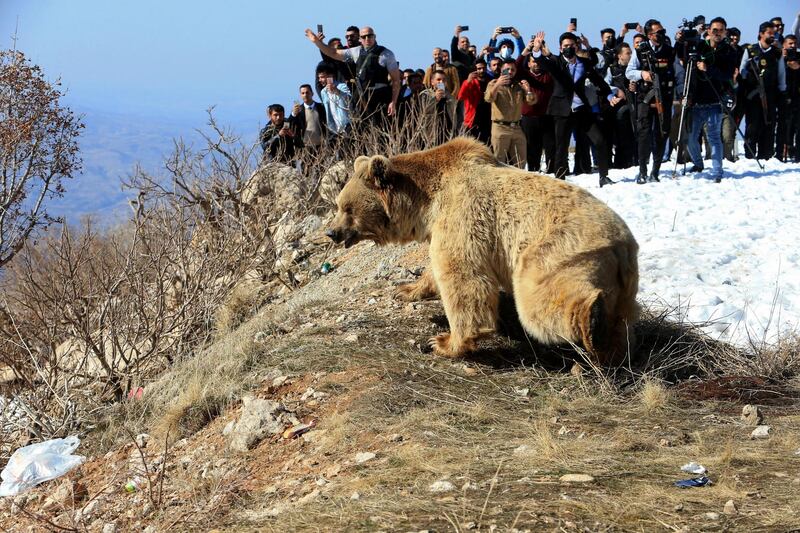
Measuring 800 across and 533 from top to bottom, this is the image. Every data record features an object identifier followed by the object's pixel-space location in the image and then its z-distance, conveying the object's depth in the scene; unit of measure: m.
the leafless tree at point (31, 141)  19.56
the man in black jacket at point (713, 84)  14.70
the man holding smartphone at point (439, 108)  12.88
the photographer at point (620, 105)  14.88
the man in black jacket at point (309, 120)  13.85
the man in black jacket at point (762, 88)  16.12
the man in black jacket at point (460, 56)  15.02
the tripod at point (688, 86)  14.40
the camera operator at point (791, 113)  16.39
